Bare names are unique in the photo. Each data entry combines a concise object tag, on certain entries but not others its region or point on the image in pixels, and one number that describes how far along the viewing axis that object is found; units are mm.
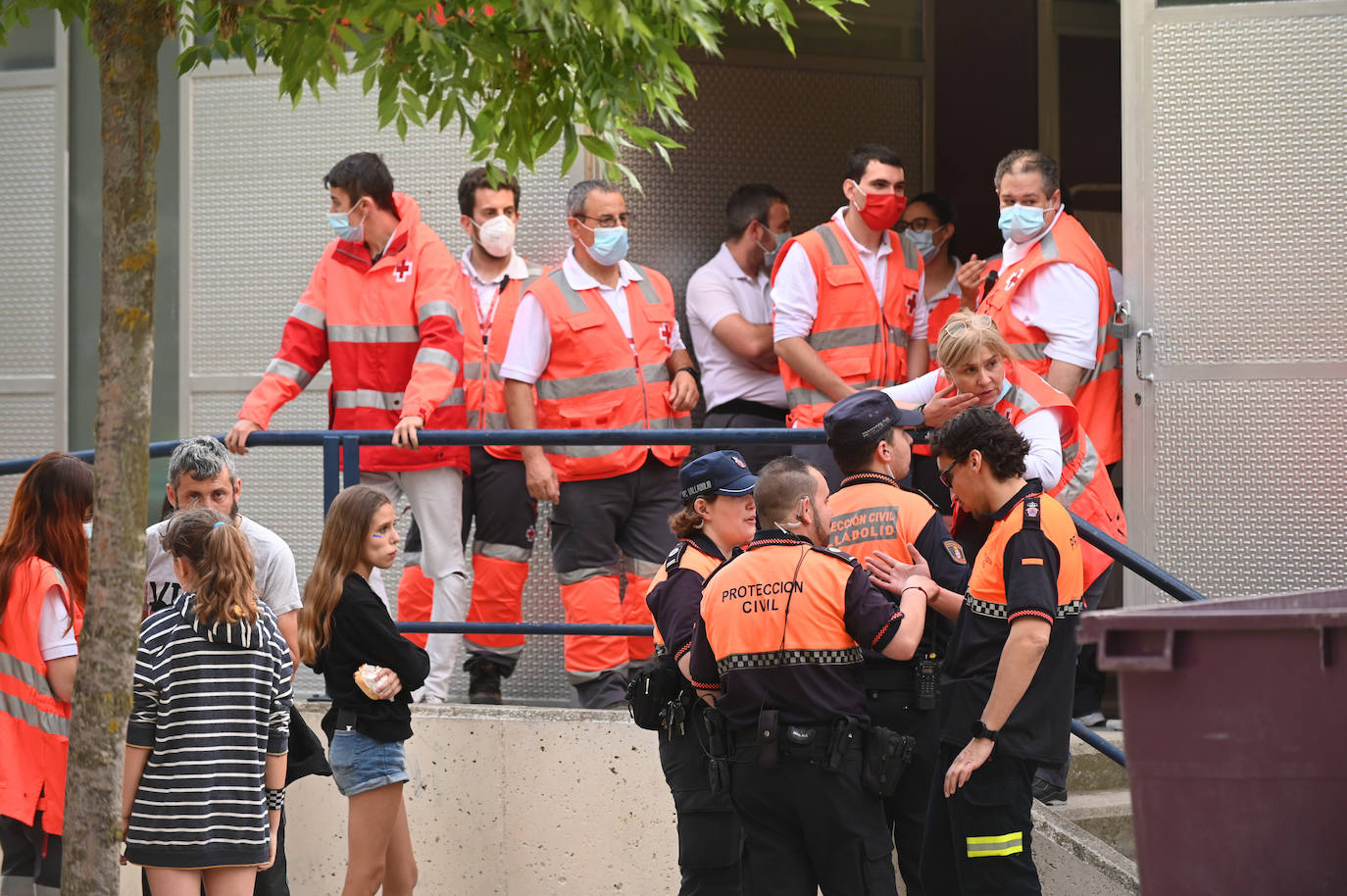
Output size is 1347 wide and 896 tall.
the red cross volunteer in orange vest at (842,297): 14031
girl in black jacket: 11086
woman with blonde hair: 11062
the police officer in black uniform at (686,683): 10391
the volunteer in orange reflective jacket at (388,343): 13969
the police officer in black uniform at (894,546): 10180
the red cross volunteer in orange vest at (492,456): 14195
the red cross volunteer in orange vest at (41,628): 10805
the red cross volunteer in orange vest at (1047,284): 13070
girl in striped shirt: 9680
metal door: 13930
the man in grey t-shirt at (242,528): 11539
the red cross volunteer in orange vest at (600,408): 13875
